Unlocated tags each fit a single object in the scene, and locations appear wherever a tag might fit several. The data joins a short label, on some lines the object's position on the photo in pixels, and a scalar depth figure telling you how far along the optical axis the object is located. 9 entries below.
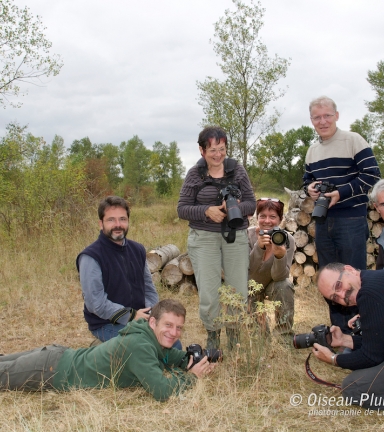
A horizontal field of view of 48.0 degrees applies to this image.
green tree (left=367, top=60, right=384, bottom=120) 26.50
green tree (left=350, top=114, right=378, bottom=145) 28.08
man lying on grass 2.65
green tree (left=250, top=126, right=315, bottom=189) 37.00
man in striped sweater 3.47
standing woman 3.28
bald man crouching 2.41
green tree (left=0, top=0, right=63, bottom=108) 9.60
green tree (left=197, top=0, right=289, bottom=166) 12.79
